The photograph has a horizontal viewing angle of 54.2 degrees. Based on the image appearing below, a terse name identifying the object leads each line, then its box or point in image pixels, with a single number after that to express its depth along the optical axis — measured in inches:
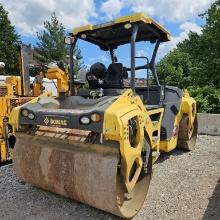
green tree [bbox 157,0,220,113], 427.2
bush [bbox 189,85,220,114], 252.5
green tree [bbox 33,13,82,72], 858.2
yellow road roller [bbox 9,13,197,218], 90.2
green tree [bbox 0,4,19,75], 765.1
